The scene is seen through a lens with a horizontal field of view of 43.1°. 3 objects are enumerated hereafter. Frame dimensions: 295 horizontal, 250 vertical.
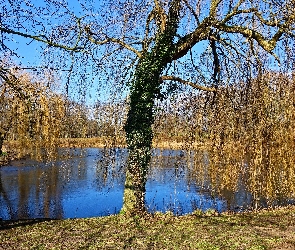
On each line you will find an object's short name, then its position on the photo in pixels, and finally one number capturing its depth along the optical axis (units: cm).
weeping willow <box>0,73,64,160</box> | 529
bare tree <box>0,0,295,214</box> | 563
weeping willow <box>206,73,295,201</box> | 589
